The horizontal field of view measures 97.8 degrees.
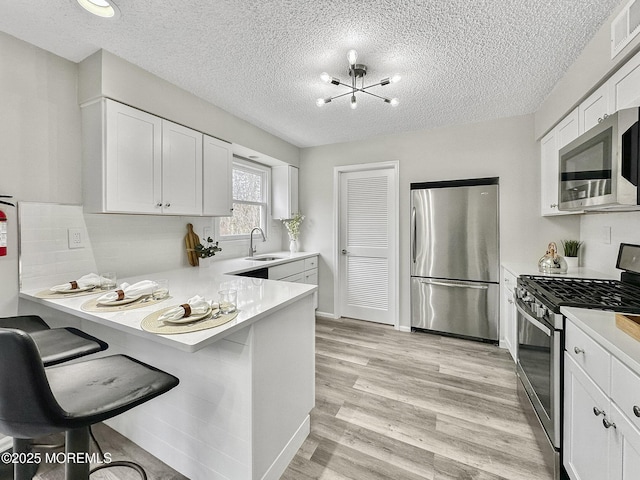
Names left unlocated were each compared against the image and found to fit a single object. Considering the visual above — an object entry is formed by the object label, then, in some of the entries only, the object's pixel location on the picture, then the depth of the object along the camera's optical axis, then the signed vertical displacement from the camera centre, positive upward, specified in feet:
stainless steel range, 4.57 -1.59
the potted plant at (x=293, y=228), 13.14 +0.39
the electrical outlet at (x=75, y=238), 6.36 -0.03
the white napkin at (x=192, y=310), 3.76 -1.03
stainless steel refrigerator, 9.99 -0.81
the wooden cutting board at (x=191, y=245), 8.96 -0.29
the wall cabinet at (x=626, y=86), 4.61 +2.66
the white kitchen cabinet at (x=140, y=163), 6.18 +1.83
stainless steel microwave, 3.92 +1.13
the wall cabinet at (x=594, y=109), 5.55 +2.72
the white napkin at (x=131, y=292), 4.66 -0.96
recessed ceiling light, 4.74 +4.00
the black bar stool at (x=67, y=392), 2.60 -1.85
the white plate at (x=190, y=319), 3.71 -1.11
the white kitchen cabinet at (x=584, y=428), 3.46 -2.66
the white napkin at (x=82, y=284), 5.43 -0.94
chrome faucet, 11.69 -0.33
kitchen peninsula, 4.07 -2.37
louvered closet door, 11.98 -0.37
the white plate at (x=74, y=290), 5.37 -1.03
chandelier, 5.91 +3.84
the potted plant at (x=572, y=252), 8.26 -0.50
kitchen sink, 11.04 -0.88
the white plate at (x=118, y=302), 4.55 -1.08
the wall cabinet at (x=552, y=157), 7.07 +2.40
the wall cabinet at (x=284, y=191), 12.93 +2.11
